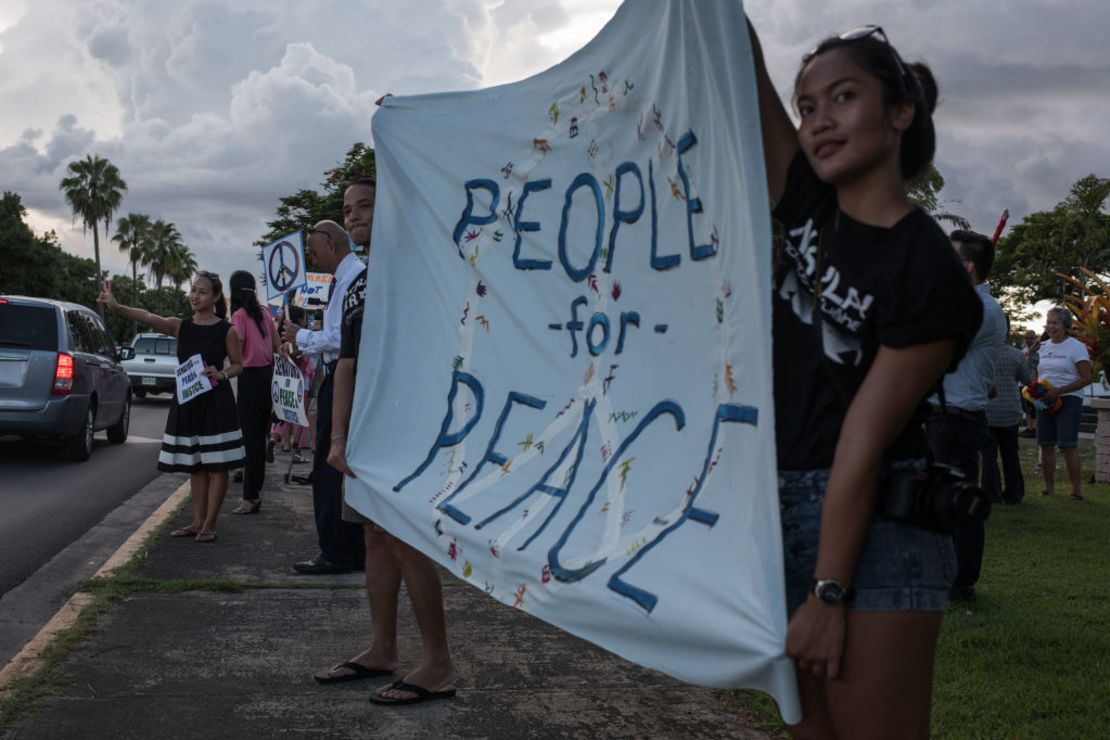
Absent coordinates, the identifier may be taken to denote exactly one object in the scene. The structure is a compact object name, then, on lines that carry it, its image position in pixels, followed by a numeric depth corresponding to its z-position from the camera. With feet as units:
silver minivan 38.73
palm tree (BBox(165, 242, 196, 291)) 319.68
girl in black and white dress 24.39
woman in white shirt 35.14
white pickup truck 80.43
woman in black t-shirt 6.05
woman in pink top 28.43
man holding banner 13.16
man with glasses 17.79
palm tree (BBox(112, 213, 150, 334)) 293.43
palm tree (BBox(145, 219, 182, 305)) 307.58
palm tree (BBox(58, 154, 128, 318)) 236.02
